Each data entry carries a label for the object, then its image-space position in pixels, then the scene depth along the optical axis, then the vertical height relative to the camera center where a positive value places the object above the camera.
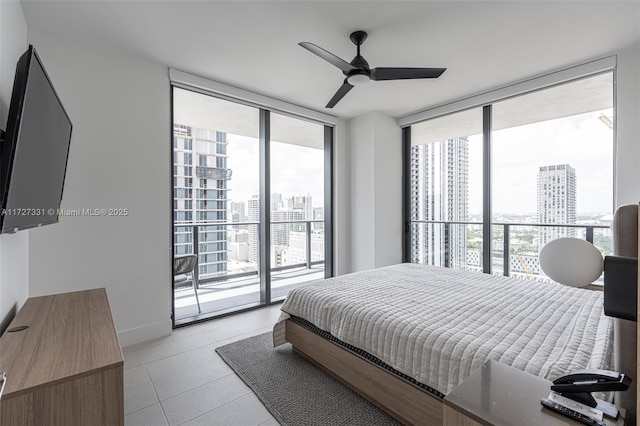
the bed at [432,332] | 1.29 -0.63
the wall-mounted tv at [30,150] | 1.11 +0.28
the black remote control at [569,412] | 0.71 -0.53
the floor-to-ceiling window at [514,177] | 3.00 +0.42
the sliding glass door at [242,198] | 3.68 +0.21
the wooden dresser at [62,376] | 0.88 -0.53
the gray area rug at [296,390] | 1.66 -1.20
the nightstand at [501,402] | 0.74 -0.55
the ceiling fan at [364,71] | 2.21 +1.13
